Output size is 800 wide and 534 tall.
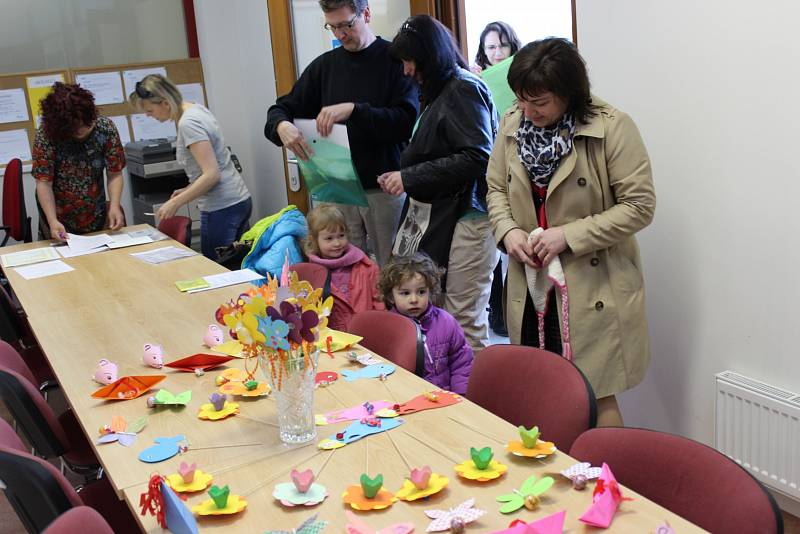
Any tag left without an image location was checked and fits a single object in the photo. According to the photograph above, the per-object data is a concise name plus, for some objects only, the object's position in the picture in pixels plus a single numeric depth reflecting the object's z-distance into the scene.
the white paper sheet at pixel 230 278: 3.15
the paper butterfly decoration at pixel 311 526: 1.42
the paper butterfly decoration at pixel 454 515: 1.40
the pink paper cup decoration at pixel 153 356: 2.28
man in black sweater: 3.31
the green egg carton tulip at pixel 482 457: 1.56
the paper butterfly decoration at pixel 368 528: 1.39
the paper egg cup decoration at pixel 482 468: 1.55
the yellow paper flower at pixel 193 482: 1.58
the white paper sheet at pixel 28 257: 3.79
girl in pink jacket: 3.31
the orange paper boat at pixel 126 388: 2.08
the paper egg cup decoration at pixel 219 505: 1.48
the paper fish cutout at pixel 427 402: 1.90
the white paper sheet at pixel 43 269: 3.54
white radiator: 2.44
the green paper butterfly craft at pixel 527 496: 1.44
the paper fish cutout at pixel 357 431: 1.75
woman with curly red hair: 3.81
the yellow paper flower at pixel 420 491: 1.50
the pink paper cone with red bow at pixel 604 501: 1.37
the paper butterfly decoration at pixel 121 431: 1.83
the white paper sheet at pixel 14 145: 5.70
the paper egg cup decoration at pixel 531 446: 1.61
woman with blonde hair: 3.99
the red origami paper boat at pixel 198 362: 2.27
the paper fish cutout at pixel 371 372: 2.13
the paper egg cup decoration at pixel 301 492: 1.51
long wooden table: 1.46
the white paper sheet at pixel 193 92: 6.26
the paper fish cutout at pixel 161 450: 1.73
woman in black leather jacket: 2.88
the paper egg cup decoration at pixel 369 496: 1.47
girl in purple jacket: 2.74
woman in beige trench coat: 2.33
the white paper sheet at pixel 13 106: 5.66
